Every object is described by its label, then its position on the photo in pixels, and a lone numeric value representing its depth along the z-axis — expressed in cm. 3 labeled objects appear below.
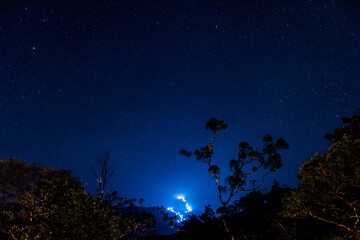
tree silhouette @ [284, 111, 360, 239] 1077
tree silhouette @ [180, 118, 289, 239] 2294
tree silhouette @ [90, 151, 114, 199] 2203
